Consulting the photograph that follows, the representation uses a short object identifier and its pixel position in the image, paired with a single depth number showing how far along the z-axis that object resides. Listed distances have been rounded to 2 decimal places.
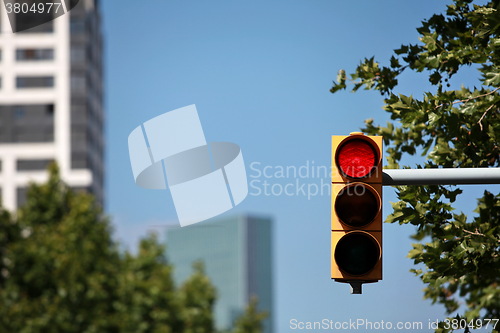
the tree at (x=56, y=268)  69.37
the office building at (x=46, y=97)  188.62
